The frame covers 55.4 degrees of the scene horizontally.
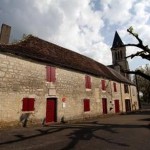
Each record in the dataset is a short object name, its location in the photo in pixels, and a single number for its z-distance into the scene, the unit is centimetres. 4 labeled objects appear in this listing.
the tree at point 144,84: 3642
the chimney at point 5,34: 1064
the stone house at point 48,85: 930
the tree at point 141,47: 841
